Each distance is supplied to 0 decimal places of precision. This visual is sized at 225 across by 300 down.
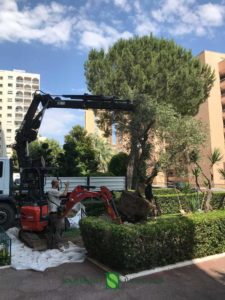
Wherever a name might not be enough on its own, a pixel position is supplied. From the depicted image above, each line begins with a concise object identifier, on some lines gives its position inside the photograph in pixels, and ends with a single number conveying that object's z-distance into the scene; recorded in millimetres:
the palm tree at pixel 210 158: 8776
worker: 6363
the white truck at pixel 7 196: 8457
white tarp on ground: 5294
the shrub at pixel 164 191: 15115
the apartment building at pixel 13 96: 76798
